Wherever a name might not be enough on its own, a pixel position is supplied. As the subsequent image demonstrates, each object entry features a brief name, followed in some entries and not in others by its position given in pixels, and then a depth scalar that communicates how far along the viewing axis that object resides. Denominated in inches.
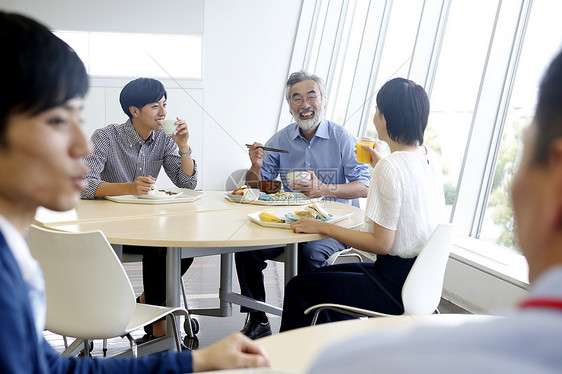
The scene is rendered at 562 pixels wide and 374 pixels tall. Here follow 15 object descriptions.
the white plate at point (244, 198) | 101.9
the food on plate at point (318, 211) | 83.5
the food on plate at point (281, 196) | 100.0
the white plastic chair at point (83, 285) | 58.8
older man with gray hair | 107.0
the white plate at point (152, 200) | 98.4
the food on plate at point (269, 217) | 81.0
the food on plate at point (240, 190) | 105.0
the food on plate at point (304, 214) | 83.0
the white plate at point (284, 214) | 80.0
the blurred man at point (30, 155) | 22.6
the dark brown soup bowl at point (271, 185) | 105.9
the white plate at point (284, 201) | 99.8
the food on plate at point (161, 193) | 100.2
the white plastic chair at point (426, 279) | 64.8
